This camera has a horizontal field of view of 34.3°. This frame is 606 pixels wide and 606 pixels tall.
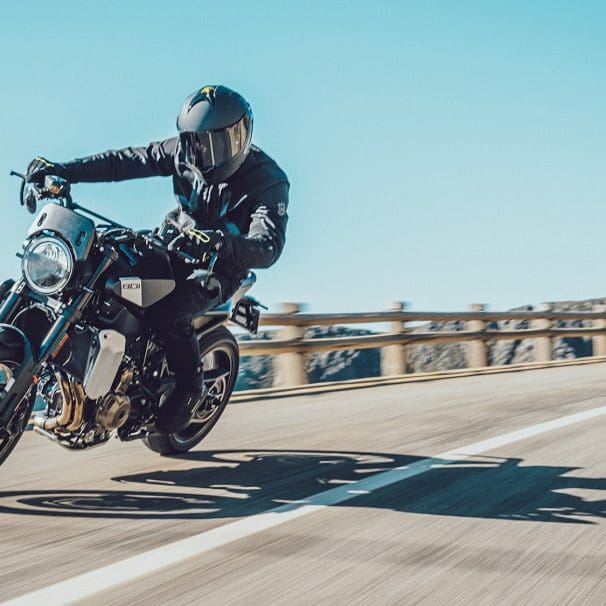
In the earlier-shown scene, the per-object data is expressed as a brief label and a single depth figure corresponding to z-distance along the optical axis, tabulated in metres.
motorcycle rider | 5.08
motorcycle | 4.40
